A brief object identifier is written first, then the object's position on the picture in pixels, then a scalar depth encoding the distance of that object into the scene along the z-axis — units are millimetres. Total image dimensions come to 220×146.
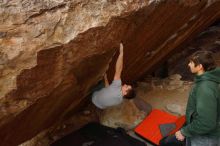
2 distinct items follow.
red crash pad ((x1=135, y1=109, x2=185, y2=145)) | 4945
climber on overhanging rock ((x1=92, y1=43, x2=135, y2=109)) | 4301
